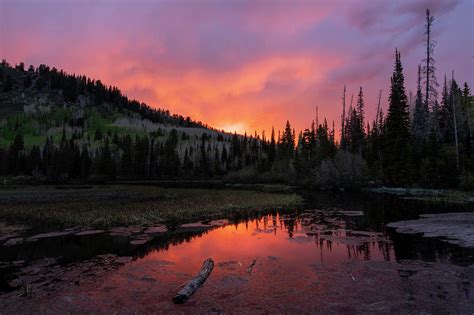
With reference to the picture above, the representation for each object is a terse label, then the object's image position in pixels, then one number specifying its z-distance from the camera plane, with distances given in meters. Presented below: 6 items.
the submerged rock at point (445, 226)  20.11
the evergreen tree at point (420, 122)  59.62
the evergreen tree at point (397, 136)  58.91
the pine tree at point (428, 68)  55.47
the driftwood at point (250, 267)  14.85
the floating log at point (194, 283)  11.19
